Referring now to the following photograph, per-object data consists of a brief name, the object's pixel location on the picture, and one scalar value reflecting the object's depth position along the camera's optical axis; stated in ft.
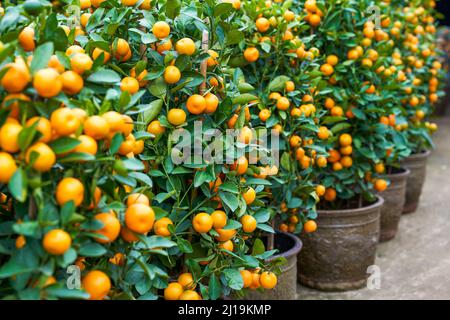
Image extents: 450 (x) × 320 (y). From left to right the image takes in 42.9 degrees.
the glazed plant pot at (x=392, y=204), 11.93
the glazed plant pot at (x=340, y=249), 9.63
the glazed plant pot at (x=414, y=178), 13.66
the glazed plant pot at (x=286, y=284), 8.15
